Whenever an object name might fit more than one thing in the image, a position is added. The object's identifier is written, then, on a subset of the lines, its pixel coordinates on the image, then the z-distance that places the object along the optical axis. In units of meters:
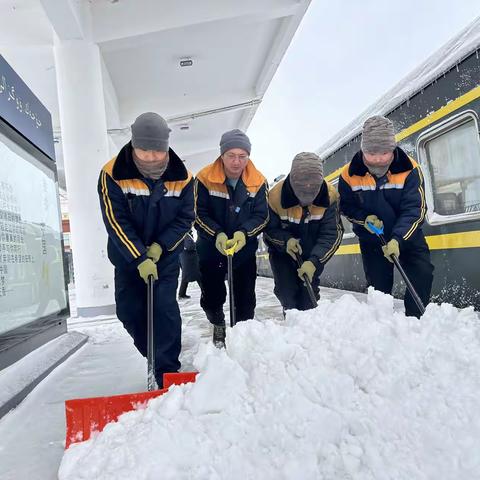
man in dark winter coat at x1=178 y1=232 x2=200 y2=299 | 7.15
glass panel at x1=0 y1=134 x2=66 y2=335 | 3.24
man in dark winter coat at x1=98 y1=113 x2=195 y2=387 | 2.75
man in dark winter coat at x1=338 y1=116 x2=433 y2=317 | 3.34
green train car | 3.62
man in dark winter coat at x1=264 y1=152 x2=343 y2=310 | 3.44
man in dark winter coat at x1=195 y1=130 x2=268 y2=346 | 3.35
